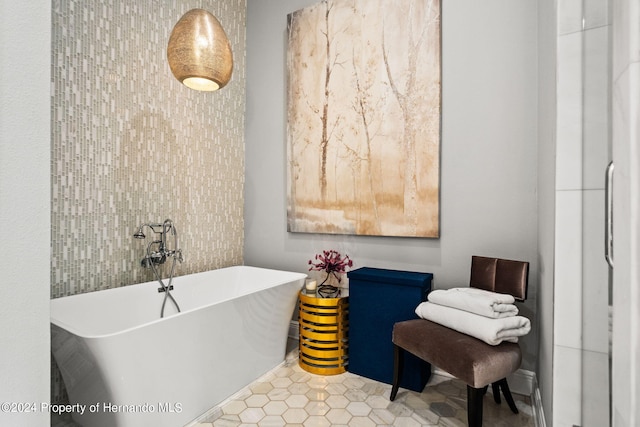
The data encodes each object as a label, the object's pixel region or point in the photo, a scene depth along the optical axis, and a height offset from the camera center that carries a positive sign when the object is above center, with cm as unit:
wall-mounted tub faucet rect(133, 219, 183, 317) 233 -27
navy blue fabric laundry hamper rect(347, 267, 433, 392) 213 -65
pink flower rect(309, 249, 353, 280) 255 -37
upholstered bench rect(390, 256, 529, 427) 155 -63
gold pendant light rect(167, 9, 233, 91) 169 +78
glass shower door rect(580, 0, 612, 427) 112 +1
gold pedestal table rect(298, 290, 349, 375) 238 -83
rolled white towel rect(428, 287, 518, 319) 169 -43
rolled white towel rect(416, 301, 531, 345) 163 -53
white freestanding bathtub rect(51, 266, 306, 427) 149 -66
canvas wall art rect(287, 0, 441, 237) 238 +70
